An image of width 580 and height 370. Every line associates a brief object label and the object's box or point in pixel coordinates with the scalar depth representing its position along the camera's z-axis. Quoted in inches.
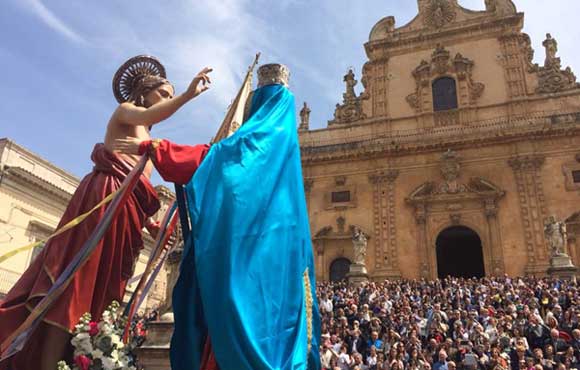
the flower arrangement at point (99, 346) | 93.5
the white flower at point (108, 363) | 93.3
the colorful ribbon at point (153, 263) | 121.2
